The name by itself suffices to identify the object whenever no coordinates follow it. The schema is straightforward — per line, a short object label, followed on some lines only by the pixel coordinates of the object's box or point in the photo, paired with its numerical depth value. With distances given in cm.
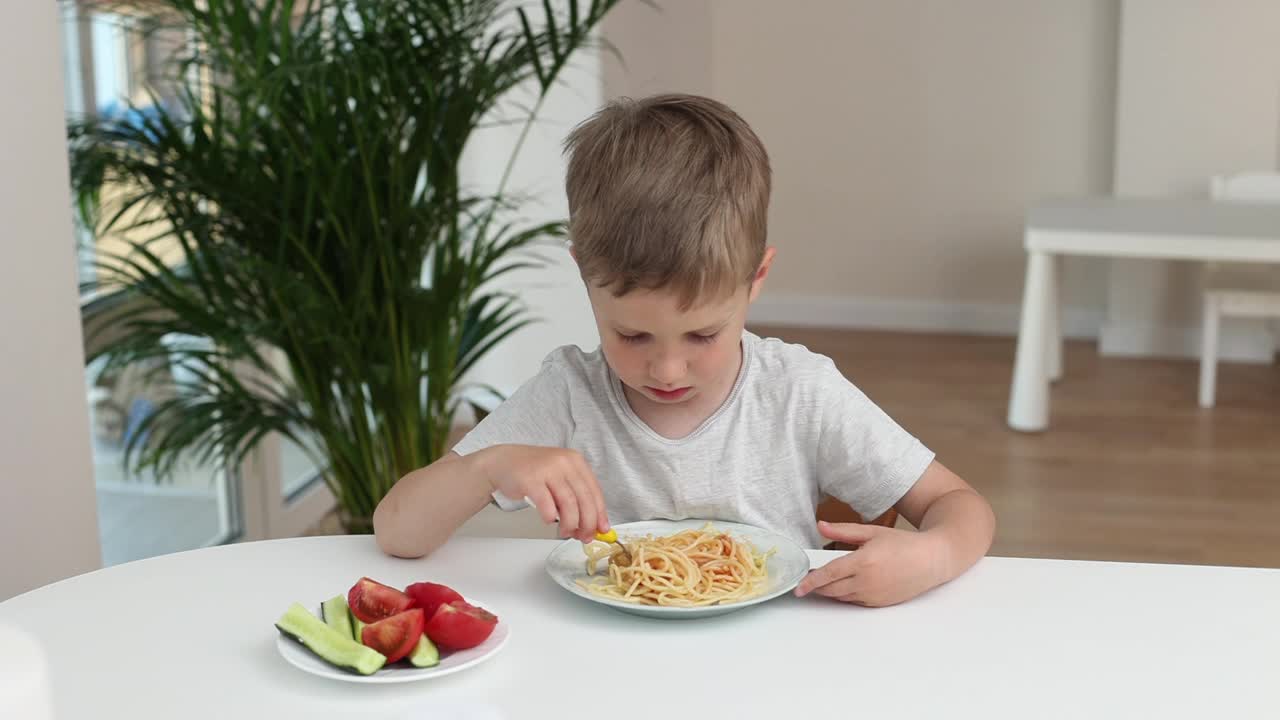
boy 124
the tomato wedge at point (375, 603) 112
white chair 452
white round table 103
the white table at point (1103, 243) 407
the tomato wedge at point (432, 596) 111
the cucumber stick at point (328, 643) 104
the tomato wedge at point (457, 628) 108
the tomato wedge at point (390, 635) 107
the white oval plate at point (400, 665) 104
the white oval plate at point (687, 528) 114
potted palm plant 223
